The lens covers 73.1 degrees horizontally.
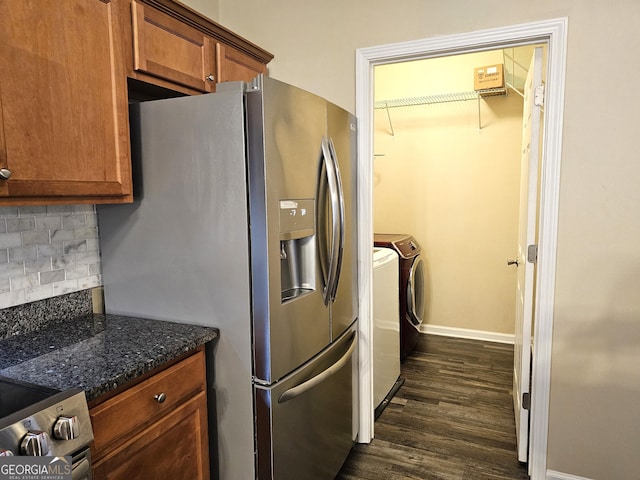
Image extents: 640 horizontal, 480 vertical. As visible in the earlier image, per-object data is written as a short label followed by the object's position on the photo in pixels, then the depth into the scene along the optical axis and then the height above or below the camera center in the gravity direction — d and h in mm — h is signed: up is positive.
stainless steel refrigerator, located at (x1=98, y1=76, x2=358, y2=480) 1464 -184
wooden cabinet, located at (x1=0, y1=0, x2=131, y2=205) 1163 +293
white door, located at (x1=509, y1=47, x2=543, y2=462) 2027 -213
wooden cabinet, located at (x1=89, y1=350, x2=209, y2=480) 1187 -695
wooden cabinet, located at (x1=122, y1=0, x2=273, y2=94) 1532 +608
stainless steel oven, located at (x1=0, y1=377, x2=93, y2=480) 891 -487
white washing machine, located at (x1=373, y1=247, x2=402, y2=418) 2559 -817
